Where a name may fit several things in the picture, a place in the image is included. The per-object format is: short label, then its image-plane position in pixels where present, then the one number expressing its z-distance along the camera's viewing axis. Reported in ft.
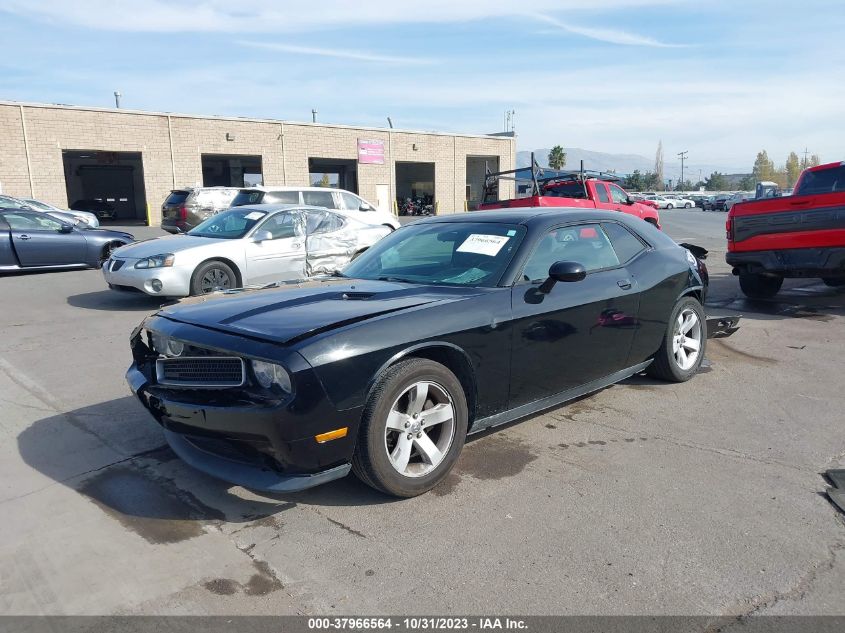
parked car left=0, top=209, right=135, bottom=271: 40.22
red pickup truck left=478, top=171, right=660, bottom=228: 49.52
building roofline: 91.25
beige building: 93.09
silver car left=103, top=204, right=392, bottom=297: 29.12
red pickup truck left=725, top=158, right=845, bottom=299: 26.25
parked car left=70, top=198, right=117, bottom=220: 111.30
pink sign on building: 124.67
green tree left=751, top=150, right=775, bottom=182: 416.38
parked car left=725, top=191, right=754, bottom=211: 175.01
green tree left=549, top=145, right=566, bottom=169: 267.80
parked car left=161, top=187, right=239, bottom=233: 61.16
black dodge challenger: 10.43
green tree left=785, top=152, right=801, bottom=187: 393.62
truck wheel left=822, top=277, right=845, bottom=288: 33.57
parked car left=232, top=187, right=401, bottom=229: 46.91
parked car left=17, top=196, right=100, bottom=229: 67.45
